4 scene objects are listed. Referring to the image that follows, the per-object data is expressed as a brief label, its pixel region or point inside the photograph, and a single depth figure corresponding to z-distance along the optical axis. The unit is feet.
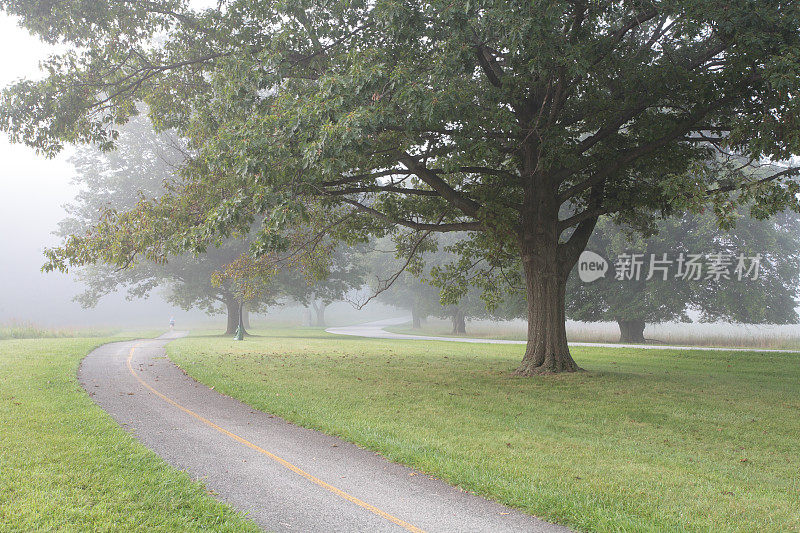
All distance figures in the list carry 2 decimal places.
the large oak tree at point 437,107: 28.68
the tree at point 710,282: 86.02
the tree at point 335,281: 109.29
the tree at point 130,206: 110.11
